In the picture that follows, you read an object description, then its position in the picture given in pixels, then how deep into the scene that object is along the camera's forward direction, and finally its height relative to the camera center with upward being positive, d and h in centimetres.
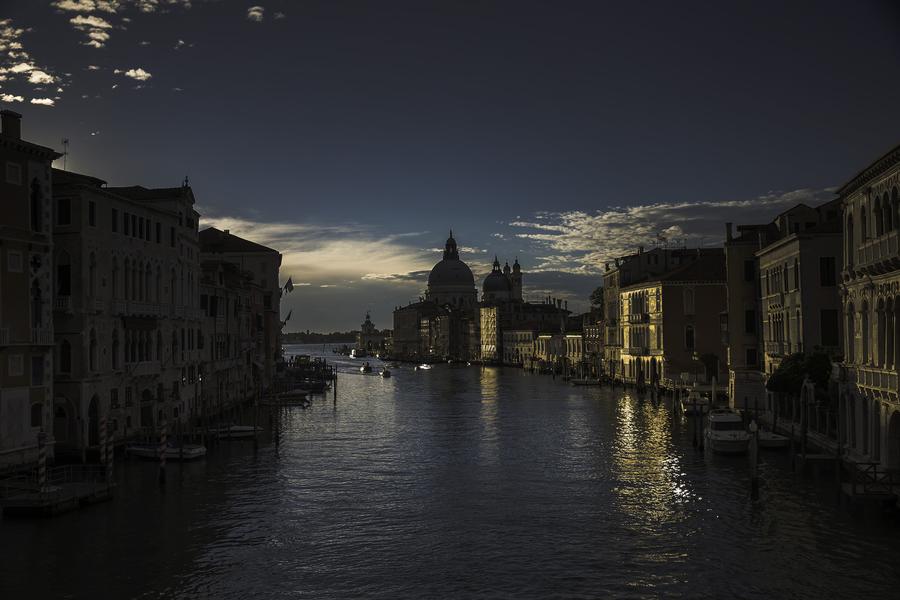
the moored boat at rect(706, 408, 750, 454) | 3459 -403
